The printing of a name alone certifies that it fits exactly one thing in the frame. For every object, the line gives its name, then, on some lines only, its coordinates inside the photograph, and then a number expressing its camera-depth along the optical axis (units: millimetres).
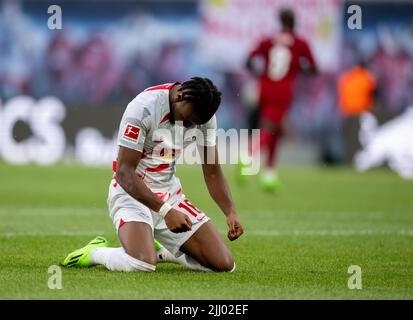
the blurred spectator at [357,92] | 24984
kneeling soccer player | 7258
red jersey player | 16125
